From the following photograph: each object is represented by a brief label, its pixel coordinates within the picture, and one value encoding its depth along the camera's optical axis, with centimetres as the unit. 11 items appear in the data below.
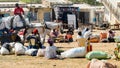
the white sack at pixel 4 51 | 1911
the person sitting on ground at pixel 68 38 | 2586
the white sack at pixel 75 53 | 1795
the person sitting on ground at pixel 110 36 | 2533
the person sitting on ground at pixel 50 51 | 1725
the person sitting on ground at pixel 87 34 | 2409
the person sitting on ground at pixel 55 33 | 2600
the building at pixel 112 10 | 4399
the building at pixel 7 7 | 4735
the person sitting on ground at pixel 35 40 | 1964
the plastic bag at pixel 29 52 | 1874
